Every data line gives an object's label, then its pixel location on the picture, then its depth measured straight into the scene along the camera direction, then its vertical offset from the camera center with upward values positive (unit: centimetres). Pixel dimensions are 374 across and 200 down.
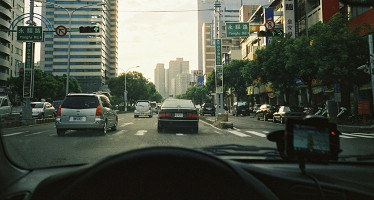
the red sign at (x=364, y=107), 1705 -4
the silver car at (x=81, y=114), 846 -22
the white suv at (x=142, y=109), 2745 -20
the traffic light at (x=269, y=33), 1730 +465
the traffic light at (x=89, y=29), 1672 +477
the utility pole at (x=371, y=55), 1447 +268
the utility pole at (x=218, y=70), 1666 +227
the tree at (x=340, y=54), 1655 +325
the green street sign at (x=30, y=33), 1627 +444
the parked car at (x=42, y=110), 2216 -23
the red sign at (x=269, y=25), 1937 +588
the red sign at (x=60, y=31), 1681 +473
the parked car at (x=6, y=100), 1680 +45
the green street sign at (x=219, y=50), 1775 +363
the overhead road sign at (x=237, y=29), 2077 +587
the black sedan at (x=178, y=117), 978 -37
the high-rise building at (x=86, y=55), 8269 +1729
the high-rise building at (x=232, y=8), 11425 +4182
